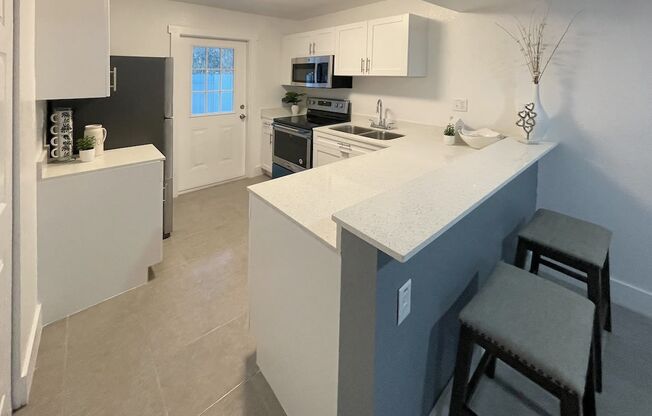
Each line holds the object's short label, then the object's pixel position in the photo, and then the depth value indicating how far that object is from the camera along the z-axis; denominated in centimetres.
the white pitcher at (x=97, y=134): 247
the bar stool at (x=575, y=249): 166
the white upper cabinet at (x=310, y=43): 411
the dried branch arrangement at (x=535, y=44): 250
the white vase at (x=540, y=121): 259
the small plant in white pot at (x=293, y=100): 506
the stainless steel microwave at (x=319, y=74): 415
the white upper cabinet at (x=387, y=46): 326
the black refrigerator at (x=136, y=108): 274
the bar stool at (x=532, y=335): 104
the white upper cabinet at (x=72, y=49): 191
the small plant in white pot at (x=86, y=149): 233
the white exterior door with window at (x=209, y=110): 439
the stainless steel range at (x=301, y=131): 418
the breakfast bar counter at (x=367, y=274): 104
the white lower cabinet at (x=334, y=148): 351
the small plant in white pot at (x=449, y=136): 293
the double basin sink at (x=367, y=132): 373
